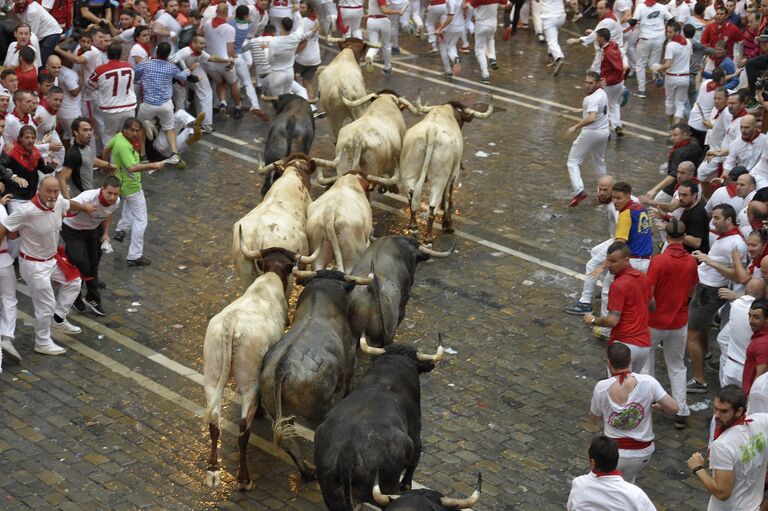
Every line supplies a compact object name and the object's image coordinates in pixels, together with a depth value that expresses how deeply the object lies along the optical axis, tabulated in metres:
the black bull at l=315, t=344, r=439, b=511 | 9.33
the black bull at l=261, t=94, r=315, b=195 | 16.73
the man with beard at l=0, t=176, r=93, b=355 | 12.57
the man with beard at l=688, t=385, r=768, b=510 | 9.01
